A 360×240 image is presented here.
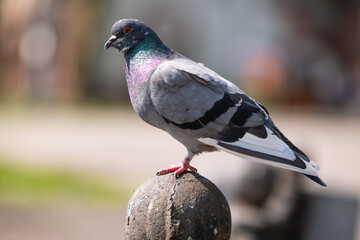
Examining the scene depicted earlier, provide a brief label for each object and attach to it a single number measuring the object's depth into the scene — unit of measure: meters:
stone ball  5.64
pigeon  5.99
